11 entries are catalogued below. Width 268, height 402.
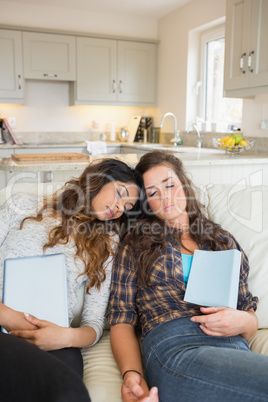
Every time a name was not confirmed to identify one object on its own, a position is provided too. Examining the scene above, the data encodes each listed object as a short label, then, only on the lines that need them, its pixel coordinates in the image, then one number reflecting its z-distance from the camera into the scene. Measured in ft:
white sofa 3.92
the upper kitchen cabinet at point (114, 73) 15.99
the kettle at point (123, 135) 17.43
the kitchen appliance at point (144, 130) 17.08
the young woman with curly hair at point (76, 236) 3.93
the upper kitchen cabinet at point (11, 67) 14.75
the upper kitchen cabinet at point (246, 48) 10.07
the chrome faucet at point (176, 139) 13.10
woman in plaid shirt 3.33
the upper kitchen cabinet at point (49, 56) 15.15
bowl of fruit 10.83
